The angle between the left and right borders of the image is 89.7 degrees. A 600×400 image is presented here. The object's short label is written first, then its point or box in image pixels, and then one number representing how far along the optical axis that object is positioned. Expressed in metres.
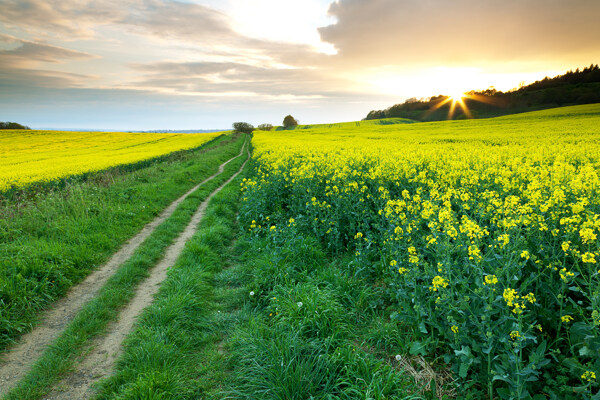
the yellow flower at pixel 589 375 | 2.32
